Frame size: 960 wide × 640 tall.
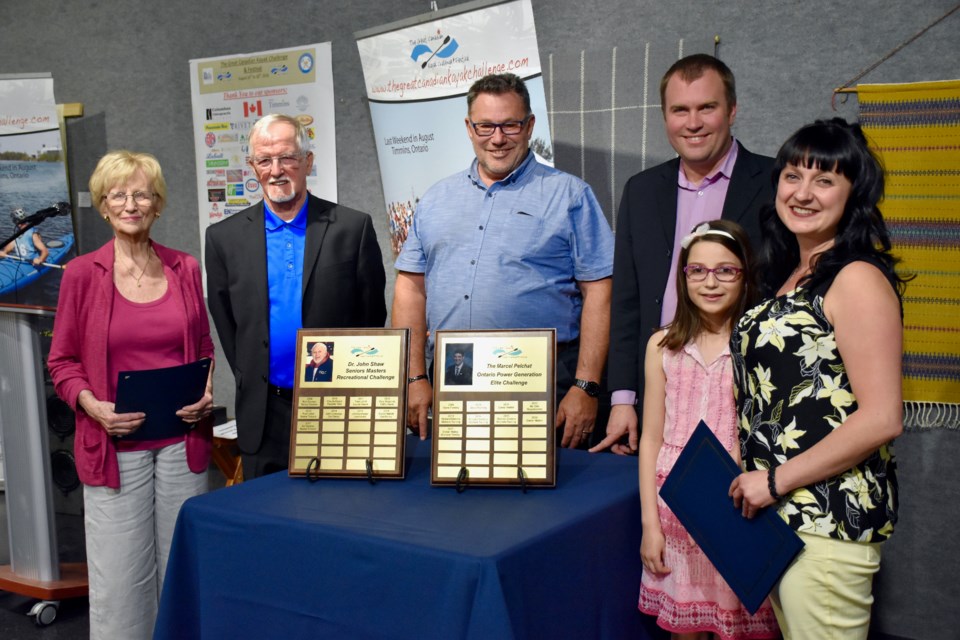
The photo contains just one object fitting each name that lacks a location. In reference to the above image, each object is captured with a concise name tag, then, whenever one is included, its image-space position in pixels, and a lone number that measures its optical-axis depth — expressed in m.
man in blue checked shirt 2.28
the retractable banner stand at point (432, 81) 3.12
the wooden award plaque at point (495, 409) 1.68
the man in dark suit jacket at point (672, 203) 2.08
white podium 3.28
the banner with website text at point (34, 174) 3.69
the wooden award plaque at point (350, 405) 1.77
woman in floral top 1.38
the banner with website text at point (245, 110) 3.95
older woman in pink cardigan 2.41
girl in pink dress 1.67
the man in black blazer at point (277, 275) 2.46
